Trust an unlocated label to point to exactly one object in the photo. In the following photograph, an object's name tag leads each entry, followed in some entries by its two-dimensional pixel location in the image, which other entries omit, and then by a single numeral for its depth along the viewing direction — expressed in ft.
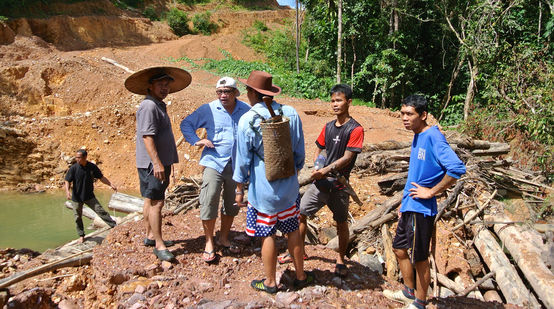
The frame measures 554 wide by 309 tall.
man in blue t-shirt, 8.98
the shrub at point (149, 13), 93.25
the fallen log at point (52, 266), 11.41
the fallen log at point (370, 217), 15.68
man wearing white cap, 11.79
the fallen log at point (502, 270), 11.57
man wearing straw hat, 11.12
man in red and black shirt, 10.78
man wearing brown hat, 9.33
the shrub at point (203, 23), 97.66
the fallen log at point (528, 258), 11.38
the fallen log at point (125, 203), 21.35
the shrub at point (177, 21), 91.61
